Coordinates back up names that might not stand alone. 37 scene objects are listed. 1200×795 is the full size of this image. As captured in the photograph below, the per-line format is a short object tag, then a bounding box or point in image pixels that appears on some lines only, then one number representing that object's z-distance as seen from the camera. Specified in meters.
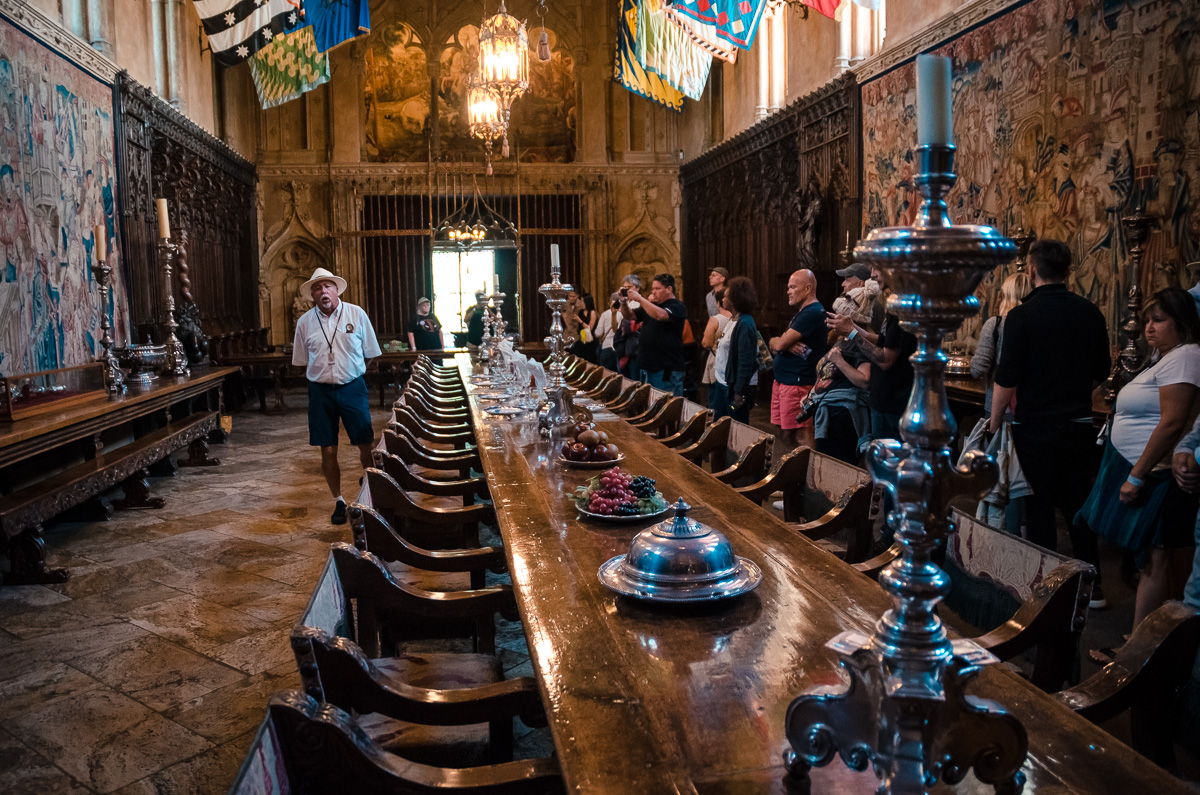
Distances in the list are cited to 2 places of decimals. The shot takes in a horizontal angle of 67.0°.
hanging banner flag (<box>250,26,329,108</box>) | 12.32
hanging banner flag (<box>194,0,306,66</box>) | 10.53
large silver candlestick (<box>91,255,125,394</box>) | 7.22
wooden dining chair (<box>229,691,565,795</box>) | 1.41
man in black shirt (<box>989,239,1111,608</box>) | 3.87
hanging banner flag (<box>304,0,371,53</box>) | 10.93
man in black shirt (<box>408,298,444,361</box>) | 13.55
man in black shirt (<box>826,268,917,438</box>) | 4.89
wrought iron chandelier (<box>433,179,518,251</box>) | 15.88
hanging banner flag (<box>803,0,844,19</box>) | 8.39
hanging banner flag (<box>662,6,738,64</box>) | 9.88
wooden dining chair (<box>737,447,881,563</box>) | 2.97
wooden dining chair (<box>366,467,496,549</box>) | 3.27
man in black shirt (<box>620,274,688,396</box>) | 7.93
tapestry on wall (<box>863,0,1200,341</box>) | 5.82
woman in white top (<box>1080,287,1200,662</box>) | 3.38
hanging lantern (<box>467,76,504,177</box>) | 11.20
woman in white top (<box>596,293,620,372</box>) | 10.85
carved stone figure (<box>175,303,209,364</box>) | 11.00
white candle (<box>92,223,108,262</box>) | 7.12
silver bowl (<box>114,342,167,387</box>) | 8.08
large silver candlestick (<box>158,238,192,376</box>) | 8.72
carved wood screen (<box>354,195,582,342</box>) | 16.72
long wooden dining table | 1.35
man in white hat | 6.17
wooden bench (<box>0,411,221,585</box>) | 4.97
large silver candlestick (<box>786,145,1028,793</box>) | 1.10
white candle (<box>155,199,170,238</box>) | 8.54
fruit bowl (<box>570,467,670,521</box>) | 2.81
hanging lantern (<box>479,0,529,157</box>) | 9.58
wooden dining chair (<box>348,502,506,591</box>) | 2.73
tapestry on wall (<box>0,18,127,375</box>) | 7.82
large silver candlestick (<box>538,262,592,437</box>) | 4.45
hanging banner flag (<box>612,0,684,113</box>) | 13.27
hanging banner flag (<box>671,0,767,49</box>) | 8.81
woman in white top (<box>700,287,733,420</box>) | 6.98
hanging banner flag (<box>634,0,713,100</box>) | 11.57
